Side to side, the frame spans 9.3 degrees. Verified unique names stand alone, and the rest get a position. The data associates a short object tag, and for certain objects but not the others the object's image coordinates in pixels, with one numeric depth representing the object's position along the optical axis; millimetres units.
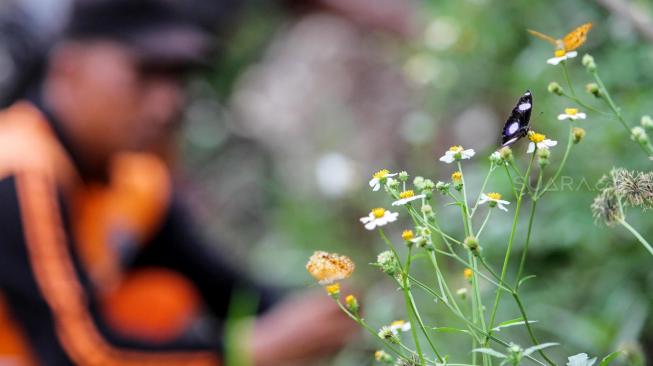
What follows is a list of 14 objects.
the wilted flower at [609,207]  2918
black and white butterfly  2941
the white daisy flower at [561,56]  2932
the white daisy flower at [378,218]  2908
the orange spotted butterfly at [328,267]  2918
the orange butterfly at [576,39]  2938
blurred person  5900
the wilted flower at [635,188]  2911
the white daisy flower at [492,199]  2927
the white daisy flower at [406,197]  2913
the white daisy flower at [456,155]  2937
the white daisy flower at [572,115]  2913
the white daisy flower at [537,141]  2928
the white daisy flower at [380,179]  2952
